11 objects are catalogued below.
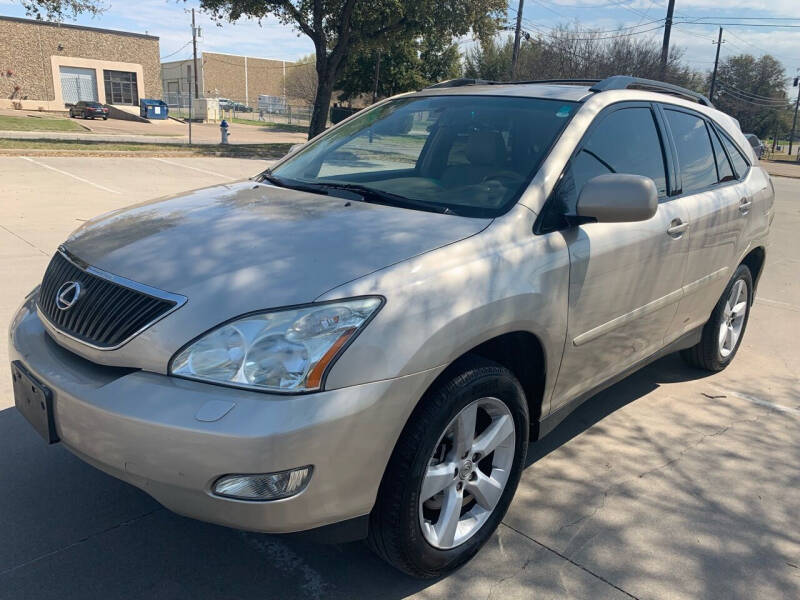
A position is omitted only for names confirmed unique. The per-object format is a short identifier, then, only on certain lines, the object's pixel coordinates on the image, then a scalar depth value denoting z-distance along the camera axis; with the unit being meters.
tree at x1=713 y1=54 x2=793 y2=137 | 64.81
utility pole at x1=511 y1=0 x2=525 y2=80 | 32.66
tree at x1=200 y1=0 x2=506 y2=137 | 21.98
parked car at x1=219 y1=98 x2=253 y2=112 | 68.19
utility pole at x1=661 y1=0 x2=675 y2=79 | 27.62
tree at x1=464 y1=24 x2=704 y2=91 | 37.41
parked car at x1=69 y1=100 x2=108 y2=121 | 43.62
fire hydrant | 25.29
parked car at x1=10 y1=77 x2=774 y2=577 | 1.96
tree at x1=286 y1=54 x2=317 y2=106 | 71.31
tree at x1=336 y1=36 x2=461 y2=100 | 44.34
